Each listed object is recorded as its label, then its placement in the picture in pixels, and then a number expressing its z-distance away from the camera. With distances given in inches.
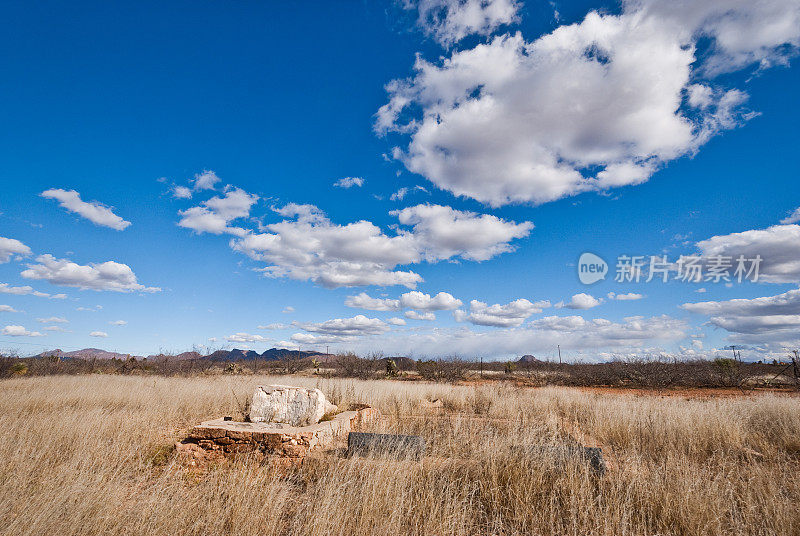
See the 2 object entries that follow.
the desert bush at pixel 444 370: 1126.4
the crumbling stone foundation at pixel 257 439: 246.5
